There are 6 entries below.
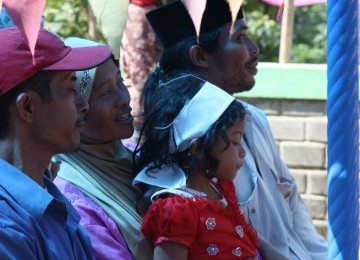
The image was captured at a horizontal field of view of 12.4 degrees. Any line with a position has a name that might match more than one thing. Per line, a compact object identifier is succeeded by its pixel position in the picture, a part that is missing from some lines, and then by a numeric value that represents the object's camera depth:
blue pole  4.03
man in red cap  3.95
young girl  5.05
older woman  5.00
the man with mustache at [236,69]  6.05
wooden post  11.33
